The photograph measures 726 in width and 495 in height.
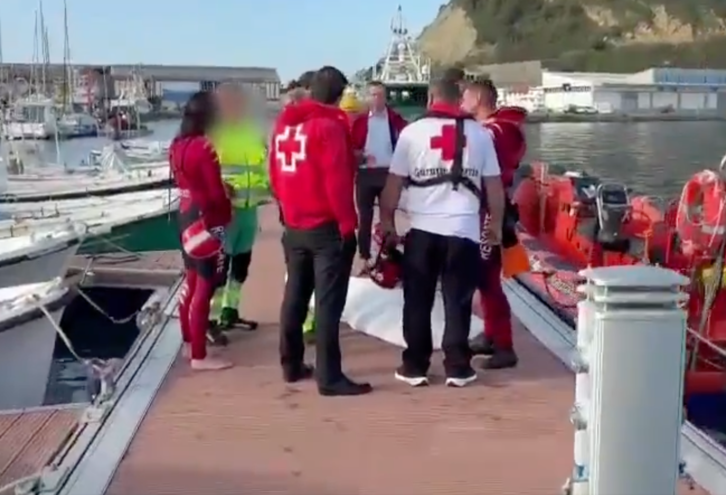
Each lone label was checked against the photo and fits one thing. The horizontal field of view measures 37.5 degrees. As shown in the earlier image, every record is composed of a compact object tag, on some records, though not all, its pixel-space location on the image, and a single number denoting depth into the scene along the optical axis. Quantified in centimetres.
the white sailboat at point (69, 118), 3428
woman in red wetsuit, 595
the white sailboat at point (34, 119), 2495
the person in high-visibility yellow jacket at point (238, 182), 636
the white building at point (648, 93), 9406
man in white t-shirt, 547
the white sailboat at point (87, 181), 1616
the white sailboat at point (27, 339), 898
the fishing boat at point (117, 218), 1356
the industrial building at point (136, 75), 3373
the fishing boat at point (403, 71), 6406
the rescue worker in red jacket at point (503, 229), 602
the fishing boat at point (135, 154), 2128
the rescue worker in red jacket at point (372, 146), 789
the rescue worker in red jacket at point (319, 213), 533
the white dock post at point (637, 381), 330
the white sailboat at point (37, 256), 1068
